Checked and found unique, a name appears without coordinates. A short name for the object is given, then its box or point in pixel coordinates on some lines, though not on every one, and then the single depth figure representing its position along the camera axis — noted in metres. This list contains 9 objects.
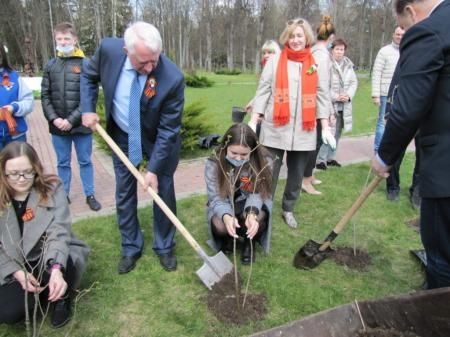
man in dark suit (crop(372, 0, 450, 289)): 1.85
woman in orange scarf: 3.70
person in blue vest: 3.83
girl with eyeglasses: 2.47
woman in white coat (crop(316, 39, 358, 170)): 5.67
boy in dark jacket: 4.04
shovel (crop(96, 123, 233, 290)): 2.85
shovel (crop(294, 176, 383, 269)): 3.31
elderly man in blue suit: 2.88
